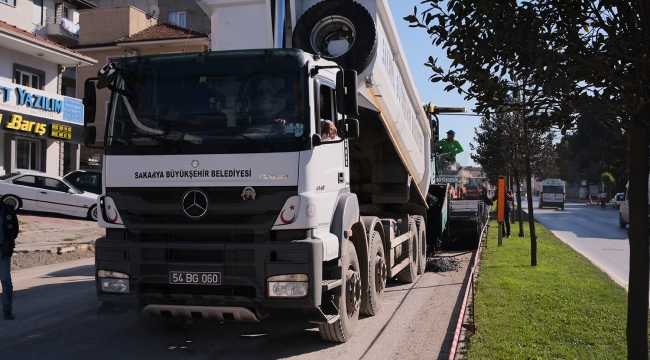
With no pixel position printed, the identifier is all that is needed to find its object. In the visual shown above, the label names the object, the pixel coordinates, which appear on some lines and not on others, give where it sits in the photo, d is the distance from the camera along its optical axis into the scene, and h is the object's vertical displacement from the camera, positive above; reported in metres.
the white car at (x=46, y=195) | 20.77 -0.39
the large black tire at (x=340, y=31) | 7.50 +1.77
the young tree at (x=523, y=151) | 14.27 +0.95
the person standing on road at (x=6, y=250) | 7.98 -0.84
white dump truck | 6.05 -0.02
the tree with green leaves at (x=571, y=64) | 4.38 +0.84
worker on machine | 16.03 +0.96
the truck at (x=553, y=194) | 56.03 -0.78
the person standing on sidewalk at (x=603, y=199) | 55.72 -1.22
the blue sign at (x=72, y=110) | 26.95 +3.05
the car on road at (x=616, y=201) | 45.71 -1.24
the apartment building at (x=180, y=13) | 49.78 +13.16
